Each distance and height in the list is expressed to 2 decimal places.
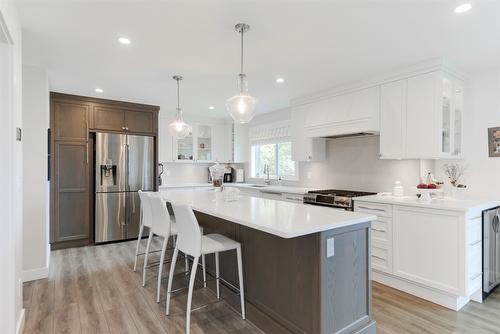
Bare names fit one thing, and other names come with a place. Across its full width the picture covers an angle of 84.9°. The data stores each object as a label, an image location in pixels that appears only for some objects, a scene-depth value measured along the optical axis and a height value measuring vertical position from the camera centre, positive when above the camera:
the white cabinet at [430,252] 2.49 -0.86
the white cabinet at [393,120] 3.19 +0.55
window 5.40 +0.10
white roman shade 5.41 +0.68
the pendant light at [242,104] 2.51 +0.57
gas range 3.41 -0.43
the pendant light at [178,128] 3.73 +0.52
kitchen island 1.77 -0.75
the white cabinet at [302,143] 4.45 +0.37
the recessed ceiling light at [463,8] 1.97 +1.16
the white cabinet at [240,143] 6.23 +0.51
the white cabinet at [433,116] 2.92 +0.55
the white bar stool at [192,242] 2.09 -0.64
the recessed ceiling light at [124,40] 2.49 +1.16
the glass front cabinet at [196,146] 5.79 +0.43
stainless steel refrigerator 4.50 -0.28
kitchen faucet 5.64 -0.18
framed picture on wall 3.03 +0.28
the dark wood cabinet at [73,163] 4.24 +0.03
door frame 1.83 -0.09
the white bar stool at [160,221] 2.71 -0.58
